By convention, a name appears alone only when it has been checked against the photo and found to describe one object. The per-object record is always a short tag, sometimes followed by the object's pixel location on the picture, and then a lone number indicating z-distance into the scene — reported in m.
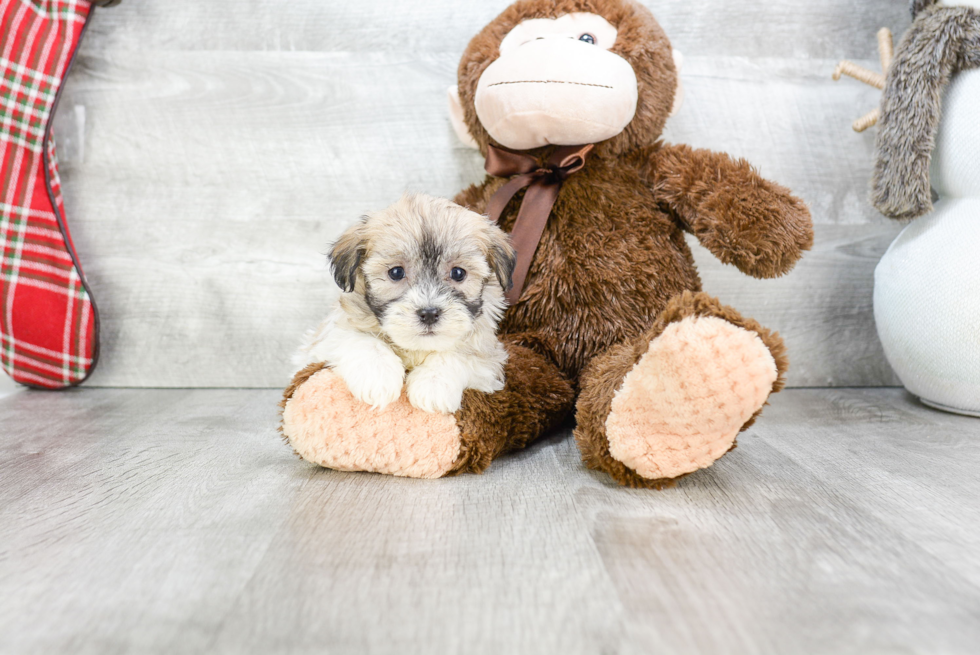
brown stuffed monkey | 0.47
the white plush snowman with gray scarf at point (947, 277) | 0.61
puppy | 0.48
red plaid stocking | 0.69
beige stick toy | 0.68
